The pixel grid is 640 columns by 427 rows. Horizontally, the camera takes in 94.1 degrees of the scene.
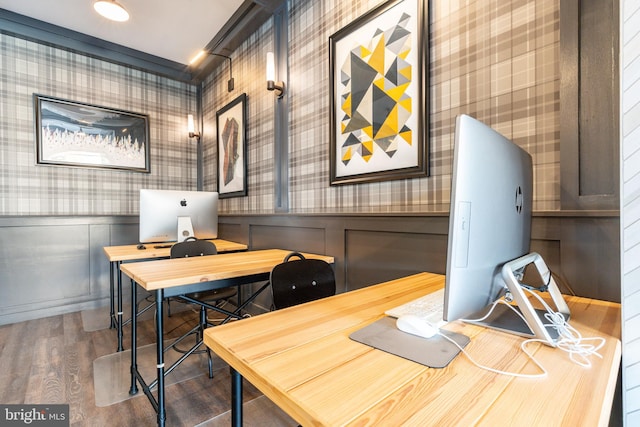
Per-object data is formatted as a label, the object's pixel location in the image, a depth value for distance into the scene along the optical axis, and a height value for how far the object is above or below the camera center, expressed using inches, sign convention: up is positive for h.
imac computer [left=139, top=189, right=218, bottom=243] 94.4 -1.2
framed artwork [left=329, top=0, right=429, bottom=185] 63.1 +27.3
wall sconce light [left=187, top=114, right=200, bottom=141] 148.6 +42.1
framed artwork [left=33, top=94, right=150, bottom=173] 120.7 +33.3
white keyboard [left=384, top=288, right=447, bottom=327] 33.7 -12.2
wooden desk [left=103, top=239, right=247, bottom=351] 87.0 -13.2
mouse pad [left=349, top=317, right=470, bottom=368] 25.3 -12.6
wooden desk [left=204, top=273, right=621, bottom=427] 18.2 -12.6
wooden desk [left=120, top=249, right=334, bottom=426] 54.2 -12.8
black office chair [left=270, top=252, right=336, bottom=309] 53.5 -13.7
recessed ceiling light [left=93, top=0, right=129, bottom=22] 92.8 +64.5
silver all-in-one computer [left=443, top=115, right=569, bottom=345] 22.9 -1.7
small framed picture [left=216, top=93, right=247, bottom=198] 122.0 +27.5
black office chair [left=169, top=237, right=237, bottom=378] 82.7 -13.3
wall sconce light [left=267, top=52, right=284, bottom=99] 93.9 +42.5
